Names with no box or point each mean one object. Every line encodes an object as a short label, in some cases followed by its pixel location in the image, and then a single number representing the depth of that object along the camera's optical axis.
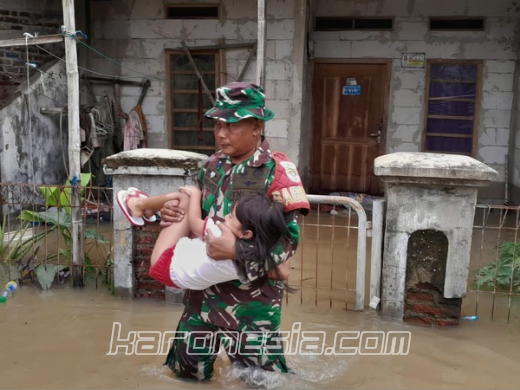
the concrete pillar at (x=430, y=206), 3.58
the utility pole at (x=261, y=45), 5.65
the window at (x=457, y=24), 7.84
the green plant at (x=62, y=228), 4.51
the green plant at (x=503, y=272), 4.39
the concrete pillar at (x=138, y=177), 3.99
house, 7.75
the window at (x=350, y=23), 8.06
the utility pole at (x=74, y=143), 4.36
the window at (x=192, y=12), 7.91
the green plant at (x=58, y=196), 4.46
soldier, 2.28
